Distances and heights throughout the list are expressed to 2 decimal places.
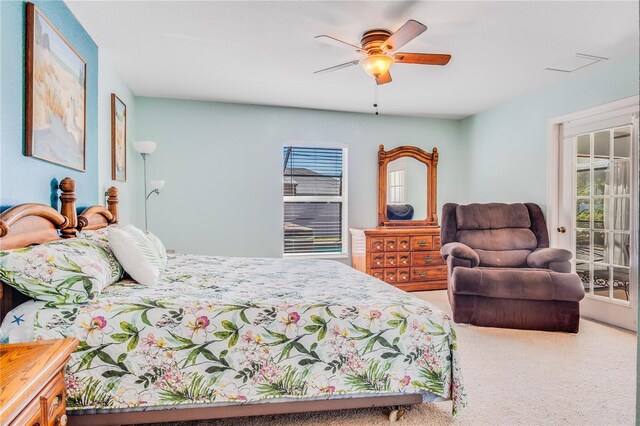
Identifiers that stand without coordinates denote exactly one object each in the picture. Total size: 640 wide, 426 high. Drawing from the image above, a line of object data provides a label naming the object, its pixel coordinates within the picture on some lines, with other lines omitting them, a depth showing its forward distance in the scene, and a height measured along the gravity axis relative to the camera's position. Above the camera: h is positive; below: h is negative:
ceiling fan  2.69 +1.14
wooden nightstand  0.95 -0.48
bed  1.62 -0.65
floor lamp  3.84 +0.57
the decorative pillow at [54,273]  1.52 -0.27
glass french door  3.42 -0.04
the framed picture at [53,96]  1.94 +0.69
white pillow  2.11 -0.27
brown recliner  3.26 -0.56
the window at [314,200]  5.17 +0.15
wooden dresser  4.84 -0.61
